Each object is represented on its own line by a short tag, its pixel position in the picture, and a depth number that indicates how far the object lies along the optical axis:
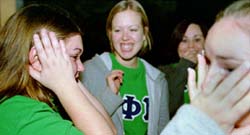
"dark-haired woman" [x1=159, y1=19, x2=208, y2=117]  2.52
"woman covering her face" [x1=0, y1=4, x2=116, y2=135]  0.94
